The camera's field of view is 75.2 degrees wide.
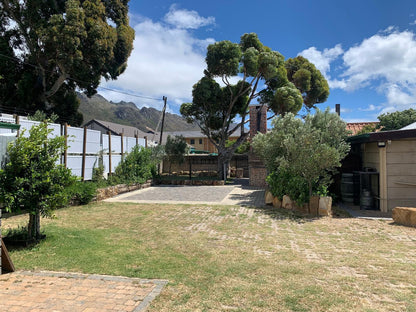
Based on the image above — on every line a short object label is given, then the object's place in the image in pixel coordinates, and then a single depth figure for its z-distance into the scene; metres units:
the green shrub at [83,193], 9.39
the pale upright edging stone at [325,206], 7.92
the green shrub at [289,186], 8.45
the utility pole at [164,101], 26.76
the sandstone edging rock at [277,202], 9.12
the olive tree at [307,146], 7.99
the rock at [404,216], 6.73
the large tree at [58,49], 16.75
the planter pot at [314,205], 8.05
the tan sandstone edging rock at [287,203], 8.75
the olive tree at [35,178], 4.74
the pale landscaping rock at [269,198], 9.66
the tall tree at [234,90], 17.25
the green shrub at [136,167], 13.45
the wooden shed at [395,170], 8.16
